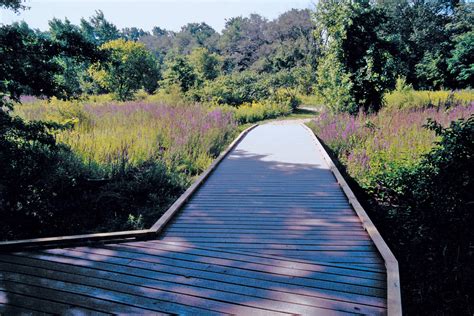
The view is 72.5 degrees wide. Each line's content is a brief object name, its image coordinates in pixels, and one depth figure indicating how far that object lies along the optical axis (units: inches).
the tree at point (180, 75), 810.8
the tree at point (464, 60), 1047.2
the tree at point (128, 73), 816.4
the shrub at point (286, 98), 802.6
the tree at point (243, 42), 1871.3
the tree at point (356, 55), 471.2
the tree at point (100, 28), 2016.5
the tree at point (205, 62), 1305.4
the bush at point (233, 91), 711.9
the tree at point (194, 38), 2365.3
